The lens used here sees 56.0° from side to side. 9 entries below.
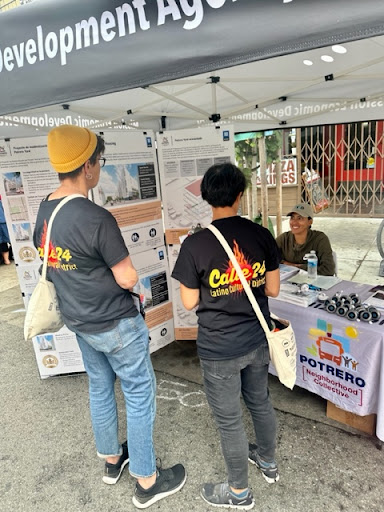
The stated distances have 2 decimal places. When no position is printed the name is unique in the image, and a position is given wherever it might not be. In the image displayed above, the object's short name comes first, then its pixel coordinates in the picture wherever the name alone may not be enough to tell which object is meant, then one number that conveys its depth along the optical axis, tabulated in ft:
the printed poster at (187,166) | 9.73
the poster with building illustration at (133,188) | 9.15
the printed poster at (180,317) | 10.98
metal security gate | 31.50
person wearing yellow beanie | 4.89
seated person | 10.48
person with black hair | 4.88
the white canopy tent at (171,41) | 2.91
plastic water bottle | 8.99
